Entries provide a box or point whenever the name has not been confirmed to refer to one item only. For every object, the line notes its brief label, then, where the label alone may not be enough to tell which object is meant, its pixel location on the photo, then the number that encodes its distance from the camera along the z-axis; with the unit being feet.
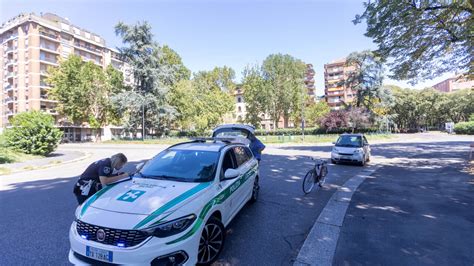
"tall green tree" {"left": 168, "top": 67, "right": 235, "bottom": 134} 141.69
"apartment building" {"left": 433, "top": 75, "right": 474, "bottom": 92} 271.69
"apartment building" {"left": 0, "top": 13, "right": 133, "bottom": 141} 152.25
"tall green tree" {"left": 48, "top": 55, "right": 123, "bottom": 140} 138.31
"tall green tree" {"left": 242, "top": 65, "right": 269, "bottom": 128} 159.53
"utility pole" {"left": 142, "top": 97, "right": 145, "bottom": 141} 121.97
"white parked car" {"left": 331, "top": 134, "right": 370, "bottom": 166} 37.73
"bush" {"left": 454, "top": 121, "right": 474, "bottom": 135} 136.50
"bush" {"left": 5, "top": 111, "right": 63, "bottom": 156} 52.03
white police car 8.27
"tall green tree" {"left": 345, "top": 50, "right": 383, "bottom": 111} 134.21
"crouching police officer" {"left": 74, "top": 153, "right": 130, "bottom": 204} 13.56
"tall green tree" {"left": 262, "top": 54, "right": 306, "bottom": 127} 157.48
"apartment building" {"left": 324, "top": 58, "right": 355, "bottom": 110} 241.35
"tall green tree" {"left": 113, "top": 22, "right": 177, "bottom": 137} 121.08
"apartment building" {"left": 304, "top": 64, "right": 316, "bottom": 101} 247.19
